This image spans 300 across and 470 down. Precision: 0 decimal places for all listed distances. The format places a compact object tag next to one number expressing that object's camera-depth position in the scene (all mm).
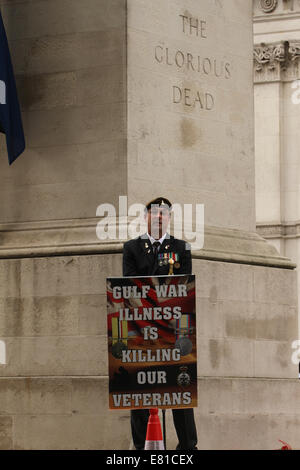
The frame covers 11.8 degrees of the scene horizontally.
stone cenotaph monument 19281
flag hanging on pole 20062
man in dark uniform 17062
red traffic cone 15742
